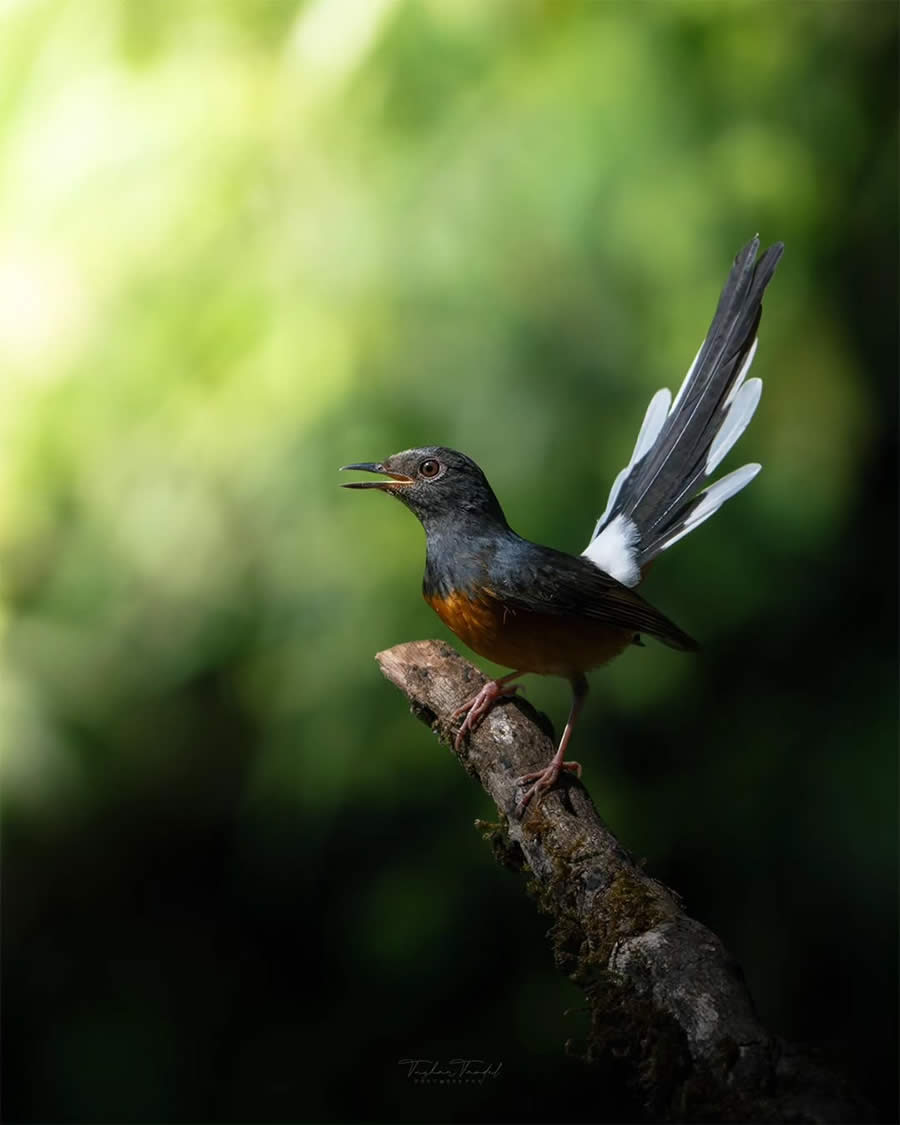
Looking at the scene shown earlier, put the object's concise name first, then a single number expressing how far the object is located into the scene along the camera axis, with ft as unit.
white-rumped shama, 21.38
